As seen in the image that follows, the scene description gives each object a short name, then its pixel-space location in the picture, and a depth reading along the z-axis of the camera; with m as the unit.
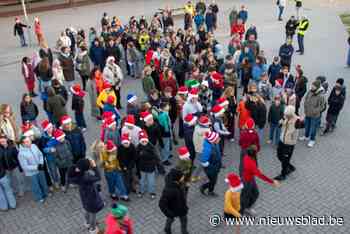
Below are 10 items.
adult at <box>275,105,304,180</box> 8.64
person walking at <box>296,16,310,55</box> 16.77
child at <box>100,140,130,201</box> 8.05
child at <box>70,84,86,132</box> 11.02
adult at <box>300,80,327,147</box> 9.97
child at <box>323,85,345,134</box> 10.46
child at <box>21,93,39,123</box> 10.66
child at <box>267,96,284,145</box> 10.11
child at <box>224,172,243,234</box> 6.84
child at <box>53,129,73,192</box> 8.42
